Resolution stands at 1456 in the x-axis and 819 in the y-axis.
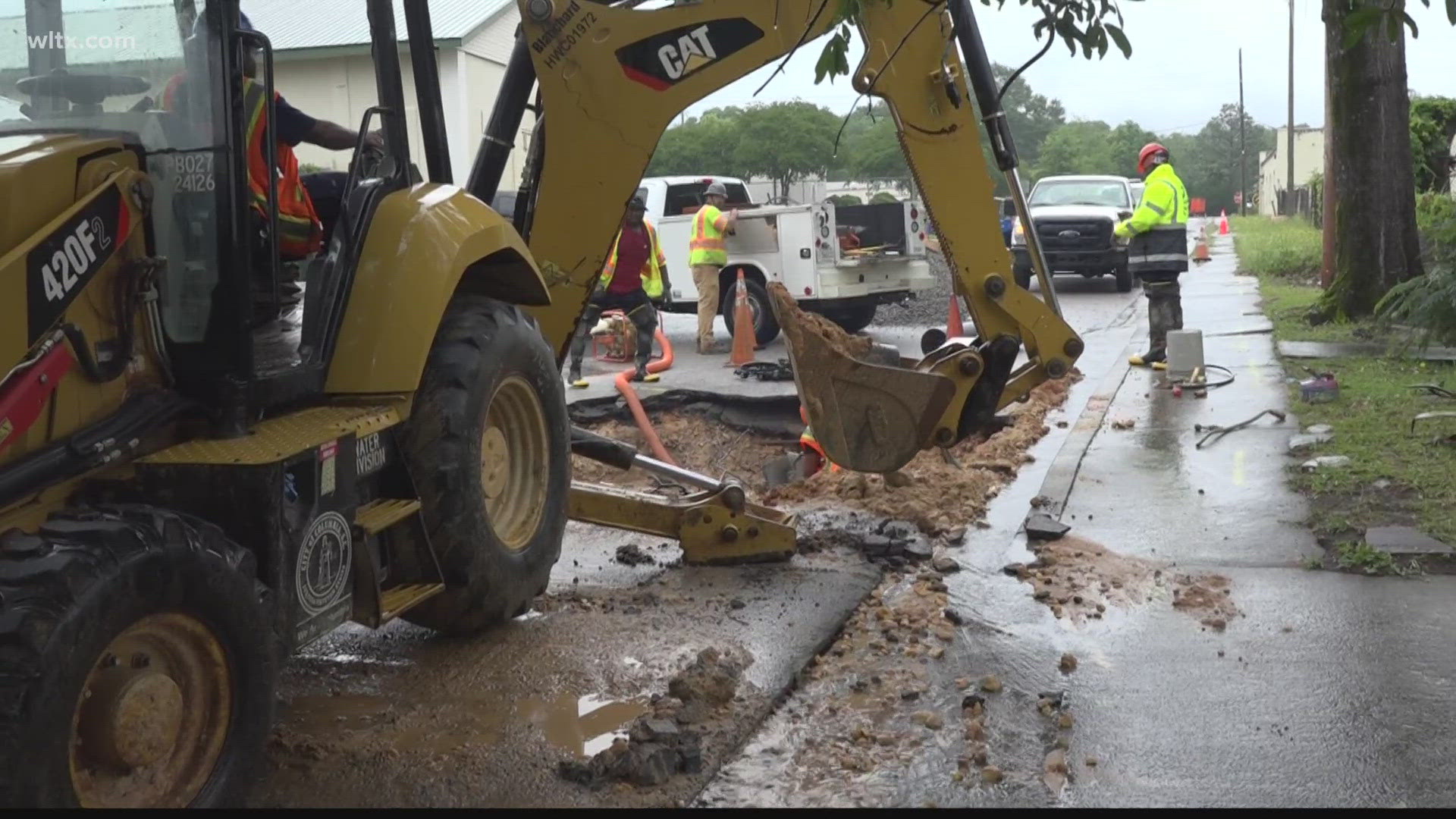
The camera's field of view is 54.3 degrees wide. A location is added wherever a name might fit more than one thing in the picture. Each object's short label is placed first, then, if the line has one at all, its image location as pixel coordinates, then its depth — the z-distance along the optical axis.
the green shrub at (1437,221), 9.61
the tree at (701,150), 45.91
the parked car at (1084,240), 24.39
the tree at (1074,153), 91.38
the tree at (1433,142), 21.56
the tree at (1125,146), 106.28
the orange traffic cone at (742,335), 15.90
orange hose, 10.01
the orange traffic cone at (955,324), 17.42
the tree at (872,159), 48.94
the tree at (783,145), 43.97
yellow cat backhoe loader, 3.51
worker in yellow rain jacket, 13.95
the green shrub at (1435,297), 9.51
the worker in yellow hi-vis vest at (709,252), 17.14
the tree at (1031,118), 93.69
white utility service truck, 17.31
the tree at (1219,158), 121.12
